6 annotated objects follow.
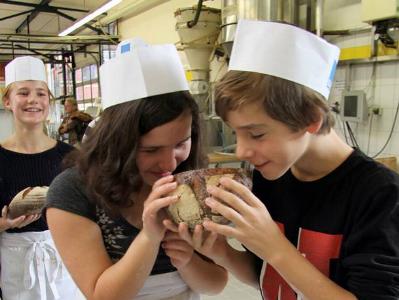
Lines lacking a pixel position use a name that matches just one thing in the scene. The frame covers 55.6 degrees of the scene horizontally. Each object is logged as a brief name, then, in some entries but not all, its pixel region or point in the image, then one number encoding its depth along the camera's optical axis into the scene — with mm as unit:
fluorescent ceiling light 4697
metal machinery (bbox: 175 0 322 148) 3516
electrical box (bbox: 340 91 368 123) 3287
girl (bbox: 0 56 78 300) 1722
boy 723
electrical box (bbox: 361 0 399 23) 2822
